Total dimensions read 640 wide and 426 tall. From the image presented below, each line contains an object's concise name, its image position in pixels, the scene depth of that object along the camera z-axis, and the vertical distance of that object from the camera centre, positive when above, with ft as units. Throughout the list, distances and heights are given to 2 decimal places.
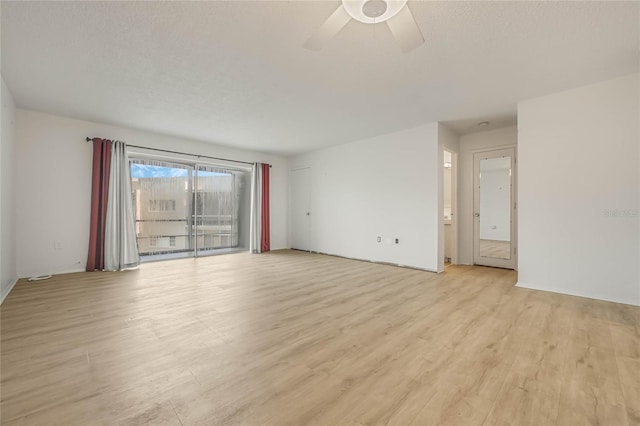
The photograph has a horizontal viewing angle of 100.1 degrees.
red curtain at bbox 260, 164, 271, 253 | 23.07 +0.17
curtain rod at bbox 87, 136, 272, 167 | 16.63 +4.22
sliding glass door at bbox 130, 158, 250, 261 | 19.93 +0.48
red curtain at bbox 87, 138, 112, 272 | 15.28 +0.73
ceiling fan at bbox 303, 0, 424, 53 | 5.86 +4.47
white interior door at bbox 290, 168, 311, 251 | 23.70 +0.43
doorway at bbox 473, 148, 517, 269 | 16.31 +0.36
